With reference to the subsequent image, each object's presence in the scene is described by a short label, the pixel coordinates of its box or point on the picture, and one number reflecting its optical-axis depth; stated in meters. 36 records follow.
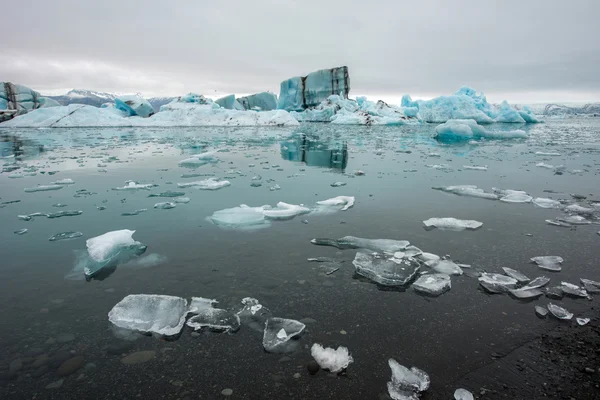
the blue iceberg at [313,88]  42.06
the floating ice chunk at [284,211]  4.11
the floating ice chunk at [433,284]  2.42
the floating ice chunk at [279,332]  1.86
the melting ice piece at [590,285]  2.40
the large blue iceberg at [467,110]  30.52
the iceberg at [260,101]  51.97
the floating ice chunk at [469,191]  5.09
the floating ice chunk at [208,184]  5.69
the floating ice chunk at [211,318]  2.03
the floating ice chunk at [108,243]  2.89
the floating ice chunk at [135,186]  5.61
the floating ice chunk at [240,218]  3.83
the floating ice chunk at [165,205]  4.52
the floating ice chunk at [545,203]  4.59
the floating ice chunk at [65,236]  3.40
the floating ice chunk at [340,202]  4.55
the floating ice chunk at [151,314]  2.03
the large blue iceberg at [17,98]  37.92
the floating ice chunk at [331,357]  1.70
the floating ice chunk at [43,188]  5.57
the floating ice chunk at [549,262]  2.74
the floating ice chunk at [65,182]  6.04
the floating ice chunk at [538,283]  2.45
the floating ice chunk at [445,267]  2.69
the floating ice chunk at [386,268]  2.59
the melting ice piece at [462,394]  1.51
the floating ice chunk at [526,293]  2.34
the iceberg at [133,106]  37.12
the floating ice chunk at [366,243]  3.12
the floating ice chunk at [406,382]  1.54
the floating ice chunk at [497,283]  2.43
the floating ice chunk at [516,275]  2.55
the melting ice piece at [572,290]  2.35
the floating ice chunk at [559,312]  2.10
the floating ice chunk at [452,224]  3.72
